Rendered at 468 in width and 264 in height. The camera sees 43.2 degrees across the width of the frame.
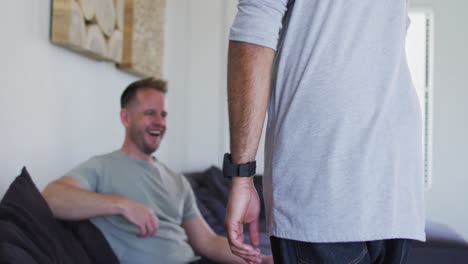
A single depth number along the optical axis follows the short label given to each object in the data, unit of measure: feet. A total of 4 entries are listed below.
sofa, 4.66
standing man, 3.25
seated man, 6.23
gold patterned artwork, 7.39
